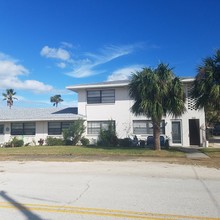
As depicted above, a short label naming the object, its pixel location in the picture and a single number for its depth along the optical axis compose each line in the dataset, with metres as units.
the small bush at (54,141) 25.73
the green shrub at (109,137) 23.80
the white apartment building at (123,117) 24.08
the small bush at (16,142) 26.12
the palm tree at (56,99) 72.62
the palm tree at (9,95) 54.90
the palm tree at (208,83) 16.70
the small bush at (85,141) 25.33
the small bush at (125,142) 23.22
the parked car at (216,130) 46.32
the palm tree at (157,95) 18.16
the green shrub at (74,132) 25.06
